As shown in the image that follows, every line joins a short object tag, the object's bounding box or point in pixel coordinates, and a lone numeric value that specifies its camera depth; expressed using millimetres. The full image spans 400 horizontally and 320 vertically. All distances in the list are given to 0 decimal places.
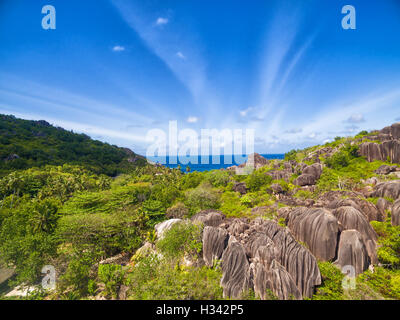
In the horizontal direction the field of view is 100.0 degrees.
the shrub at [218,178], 53300
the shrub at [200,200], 32906
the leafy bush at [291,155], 73175
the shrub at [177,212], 28922
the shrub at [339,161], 49188
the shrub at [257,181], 46356
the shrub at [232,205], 31041
